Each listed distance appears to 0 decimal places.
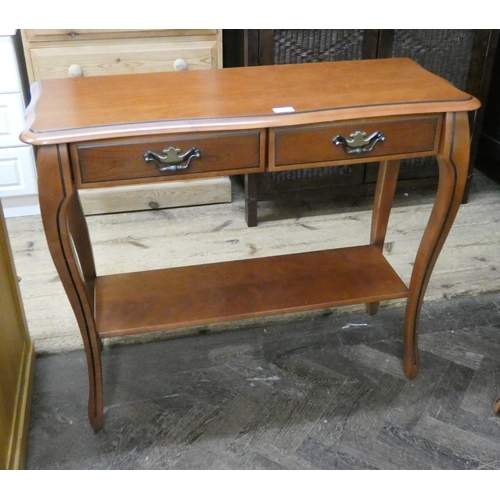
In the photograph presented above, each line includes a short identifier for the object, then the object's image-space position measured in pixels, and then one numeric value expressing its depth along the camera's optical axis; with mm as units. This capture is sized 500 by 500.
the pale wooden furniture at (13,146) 2223
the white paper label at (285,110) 1319
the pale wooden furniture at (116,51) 2221
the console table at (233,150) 1266
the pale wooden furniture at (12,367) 1437
